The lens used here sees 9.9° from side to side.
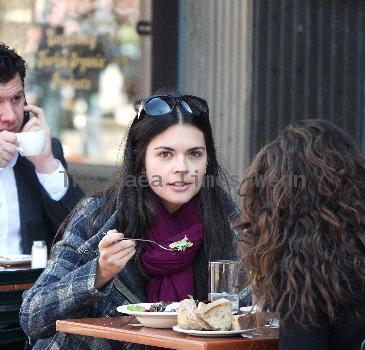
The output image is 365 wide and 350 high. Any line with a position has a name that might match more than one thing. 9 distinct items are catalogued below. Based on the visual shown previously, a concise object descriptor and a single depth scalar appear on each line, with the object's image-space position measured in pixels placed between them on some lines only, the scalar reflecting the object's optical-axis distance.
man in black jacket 10.53
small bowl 6.69
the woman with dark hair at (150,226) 7.57
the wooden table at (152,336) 6.26
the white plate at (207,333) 6.40
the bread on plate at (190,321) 6.46
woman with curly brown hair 5.85
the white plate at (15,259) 9.96
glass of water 7.09
